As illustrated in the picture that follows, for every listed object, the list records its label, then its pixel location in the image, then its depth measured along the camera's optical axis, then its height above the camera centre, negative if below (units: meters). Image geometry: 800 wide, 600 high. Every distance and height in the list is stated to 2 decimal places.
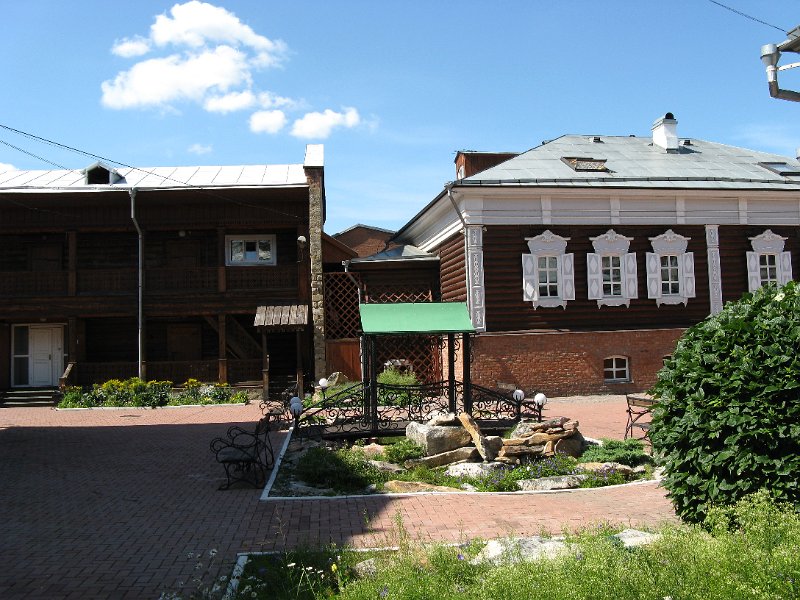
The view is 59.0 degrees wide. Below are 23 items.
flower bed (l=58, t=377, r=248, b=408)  20.09 -1.64
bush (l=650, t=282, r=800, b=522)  5.38 -0.67
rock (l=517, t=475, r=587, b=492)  9.09 -2.01
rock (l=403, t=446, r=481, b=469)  10.36 -1.88
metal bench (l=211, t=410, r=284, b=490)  9.48 -1.79
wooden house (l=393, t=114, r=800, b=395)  19.08 +1.98
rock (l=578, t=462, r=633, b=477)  9.55 -1.92
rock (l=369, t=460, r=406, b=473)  10.09 -1.94
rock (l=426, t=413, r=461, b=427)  11.13 -1.41
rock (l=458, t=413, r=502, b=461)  10.30 -1.62
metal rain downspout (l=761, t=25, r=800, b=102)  9.23 +3.46
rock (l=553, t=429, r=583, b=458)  10.54 -1.78
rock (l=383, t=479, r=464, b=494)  9.02 -2.00
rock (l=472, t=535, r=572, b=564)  5.10 -1.69
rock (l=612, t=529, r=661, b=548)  5.54 -1.72
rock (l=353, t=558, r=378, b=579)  5.31 -1.79
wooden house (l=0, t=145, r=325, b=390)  22.12 +1.90
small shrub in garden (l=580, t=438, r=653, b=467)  9.95 -1.81
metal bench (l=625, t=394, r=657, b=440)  11.15 -1.28
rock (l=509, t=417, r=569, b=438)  10.89 -1.56
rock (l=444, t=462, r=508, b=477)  9.74 -1.94
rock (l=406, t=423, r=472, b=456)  10.63 -1.63
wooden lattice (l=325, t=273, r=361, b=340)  22.42 +0.95
